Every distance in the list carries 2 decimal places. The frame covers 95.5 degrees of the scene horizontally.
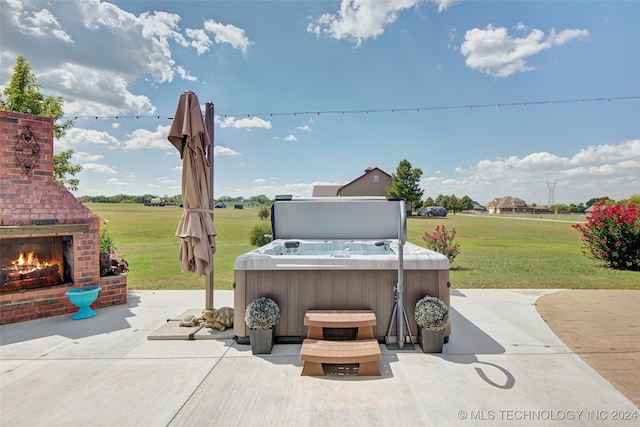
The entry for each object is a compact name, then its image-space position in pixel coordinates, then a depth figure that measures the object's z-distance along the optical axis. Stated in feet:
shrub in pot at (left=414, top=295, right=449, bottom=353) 9.51
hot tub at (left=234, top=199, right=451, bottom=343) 10.36
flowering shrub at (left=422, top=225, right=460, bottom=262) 24.92
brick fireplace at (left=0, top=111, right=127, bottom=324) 12.58
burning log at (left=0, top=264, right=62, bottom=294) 12.98
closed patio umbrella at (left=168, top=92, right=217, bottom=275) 11.21
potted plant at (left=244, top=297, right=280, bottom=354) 9.64
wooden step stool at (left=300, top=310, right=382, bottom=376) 8.27
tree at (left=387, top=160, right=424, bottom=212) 94.89
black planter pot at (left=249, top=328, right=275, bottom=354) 9.71
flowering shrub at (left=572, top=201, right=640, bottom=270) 24.86
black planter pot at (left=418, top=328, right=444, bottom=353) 9.68
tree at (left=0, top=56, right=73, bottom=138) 17.15
